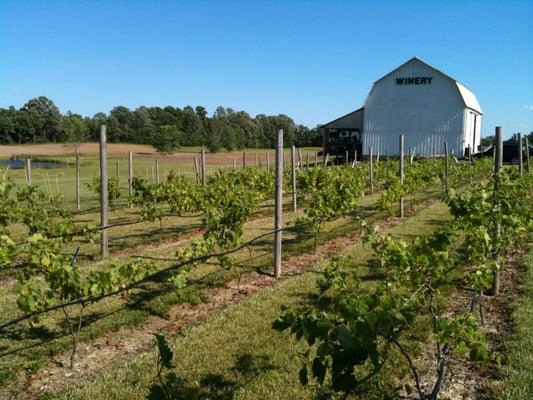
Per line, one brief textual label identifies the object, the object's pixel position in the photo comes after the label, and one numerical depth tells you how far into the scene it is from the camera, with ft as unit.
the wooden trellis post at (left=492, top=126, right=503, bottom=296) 18.78
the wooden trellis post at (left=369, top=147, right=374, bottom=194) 55.69
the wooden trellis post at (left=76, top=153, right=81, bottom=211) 48.25
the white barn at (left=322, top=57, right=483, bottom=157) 106.93
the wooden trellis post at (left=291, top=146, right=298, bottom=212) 39.38
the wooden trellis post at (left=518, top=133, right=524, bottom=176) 34.85
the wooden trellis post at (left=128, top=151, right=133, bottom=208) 50.45
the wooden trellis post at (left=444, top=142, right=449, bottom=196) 47.51
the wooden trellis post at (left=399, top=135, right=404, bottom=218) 39.37
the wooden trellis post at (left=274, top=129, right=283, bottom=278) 22.77
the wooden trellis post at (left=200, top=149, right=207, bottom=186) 45.57
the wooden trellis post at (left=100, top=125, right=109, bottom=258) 25.77
